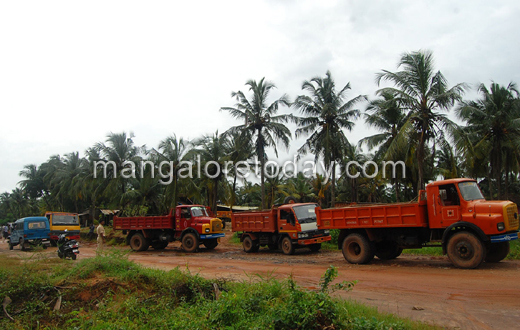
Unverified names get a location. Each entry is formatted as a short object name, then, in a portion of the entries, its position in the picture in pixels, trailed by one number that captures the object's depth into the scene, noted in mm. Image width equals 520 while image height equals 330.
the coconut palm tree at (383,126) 22000
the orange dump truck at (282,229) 15414
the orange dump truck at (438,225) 9688
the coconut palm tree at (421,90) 17438
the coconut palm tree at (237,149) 25281
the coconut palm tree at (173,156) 26953
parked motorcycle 13672
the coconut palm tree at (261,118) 24766
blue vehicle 21609
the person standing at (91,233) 30445
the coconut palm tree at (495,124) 21172
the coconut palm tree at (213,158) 28219
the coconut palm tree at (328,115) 24531
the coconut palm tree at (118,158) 32281
